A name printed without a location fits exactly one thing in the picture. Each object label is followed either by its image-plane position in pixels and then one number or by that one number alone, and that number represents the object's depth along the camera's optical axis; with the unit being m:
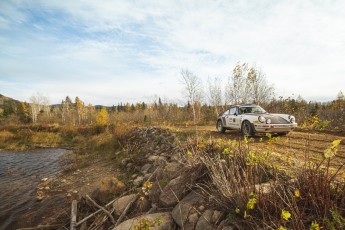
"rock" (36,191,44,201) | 7.50
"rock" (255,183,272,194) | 2.90
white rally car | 7.48
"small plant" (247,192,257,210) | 2.09
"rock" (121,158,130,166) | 10.13
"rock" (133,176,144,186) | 6.66
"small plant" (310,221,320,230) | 1.72
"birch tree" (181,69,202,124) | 31.39
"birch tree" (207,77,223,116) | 30.76
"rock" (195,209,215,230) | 3.01
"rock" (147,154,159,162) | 8.46
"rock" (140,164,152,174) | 7.83
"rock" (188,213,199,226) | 3.35
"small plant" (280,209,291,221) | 1.73
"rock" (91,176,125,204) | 5.91
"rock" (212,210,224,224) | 3.01
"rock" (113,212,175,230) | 3.64
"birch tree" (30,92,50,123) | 56.88
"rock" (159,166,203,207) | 4.25
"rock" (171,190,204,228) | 3.54
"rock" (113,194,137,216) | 4.98
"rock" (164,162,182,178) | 5.36
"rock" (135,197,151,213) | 4.82
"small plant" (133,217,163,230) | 2.83
